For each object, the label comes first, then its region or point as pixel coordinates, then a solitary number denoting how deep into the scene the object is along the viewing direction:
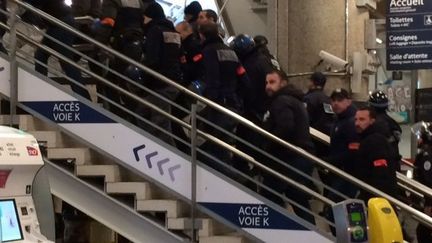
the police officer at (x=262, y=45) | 8.11
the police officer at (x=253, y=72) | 7.97
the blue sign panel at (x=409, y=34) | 12.16
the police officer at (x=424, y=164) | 8.89
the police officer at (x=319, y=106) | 8.81
